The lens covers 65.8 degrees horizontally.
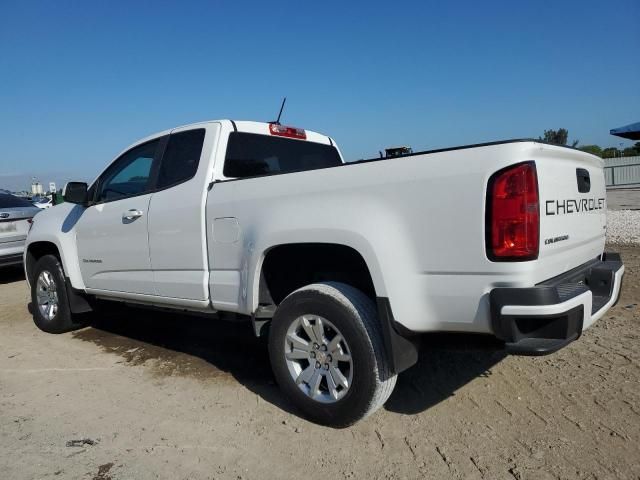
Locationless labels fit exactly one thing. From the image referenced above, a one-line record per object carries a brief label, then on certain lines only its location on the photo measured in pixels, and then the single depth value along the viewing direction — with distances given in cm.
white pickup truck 234
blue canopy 1578
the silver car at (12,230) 817
